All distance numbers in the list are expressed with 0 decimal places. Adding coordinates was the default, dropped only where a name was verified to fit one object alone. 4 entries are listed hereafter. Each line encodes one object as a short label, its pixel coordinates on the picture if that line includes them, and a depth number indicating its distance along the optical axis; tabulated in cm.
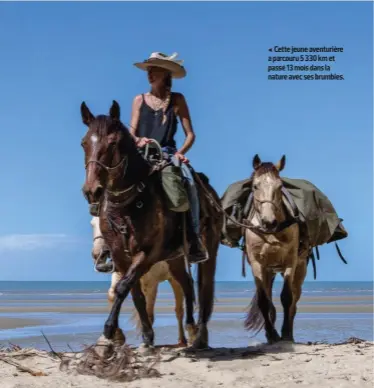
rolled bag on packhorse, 1145
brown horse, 797
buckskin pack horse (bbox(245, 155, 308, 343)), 1079
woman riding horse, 936
